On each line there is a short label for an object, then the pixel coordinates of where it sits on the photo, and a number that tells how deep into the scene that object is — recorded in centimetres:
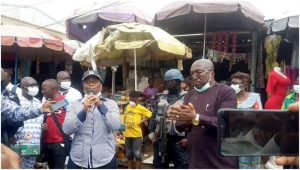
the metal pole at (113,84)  750
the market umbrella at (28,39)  667
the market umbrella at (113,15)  777
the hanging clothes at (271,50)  698
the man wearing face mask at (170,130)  529
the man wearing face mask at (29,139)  423
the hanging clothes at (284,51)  725
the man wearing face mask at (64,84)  560
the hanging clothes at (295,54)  631
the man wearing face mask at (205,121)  294
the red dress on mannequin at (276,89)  572
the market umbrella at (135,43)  594
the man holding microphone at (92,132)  335
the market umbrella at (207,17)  632
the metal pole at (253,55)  733
